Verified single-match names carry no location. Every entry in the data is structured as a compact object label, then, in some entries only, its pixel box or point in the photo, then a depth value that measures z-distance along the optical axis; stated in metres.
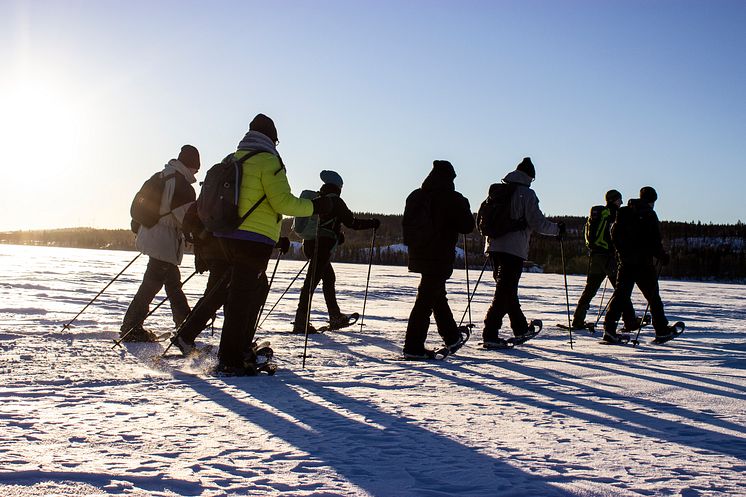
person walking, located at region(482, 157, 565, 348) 6.69
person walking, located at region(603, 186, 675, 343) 7.58
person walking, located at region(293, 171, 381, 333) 7.54
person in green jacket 4.51
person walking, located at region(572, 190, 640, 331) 9.05
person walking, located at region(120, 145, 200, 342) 6.20
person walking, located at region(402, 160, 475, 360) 5.63
